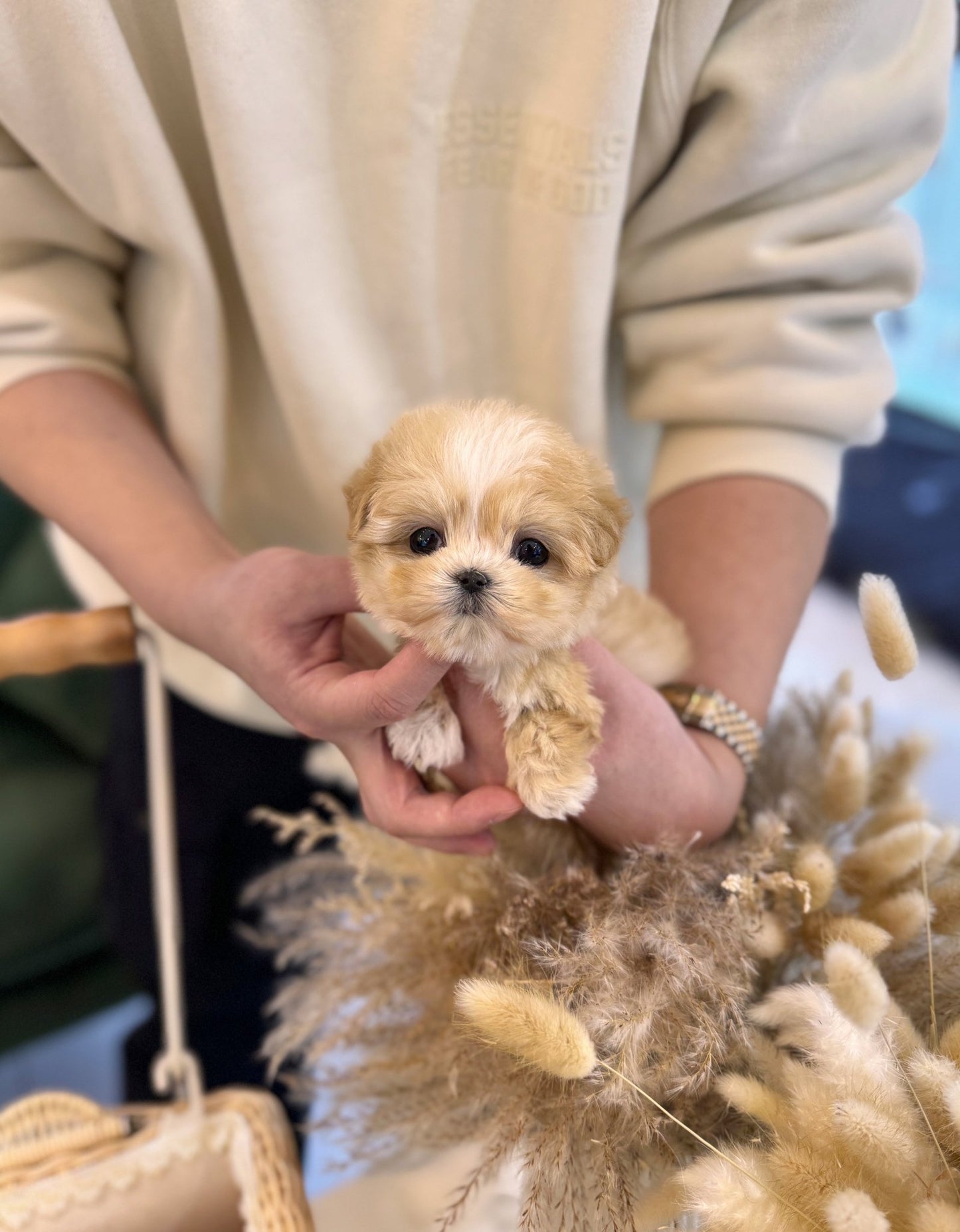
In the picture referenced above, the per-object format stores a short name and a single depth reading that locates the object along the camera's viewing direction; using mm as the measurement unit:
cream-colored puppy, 543
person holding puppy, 696
